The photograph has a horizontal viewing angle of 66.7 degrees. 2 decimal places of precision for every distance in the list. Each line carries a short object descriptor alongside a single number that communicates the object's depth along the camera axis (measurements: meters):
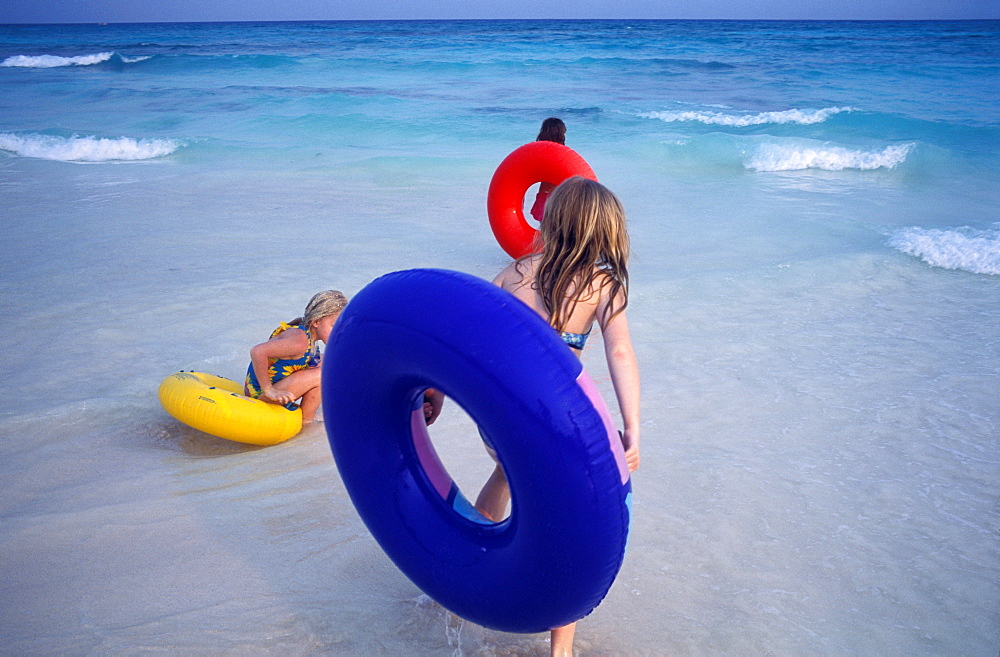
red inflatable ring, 5.76
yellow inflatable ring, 3.44
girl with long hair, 2.05
